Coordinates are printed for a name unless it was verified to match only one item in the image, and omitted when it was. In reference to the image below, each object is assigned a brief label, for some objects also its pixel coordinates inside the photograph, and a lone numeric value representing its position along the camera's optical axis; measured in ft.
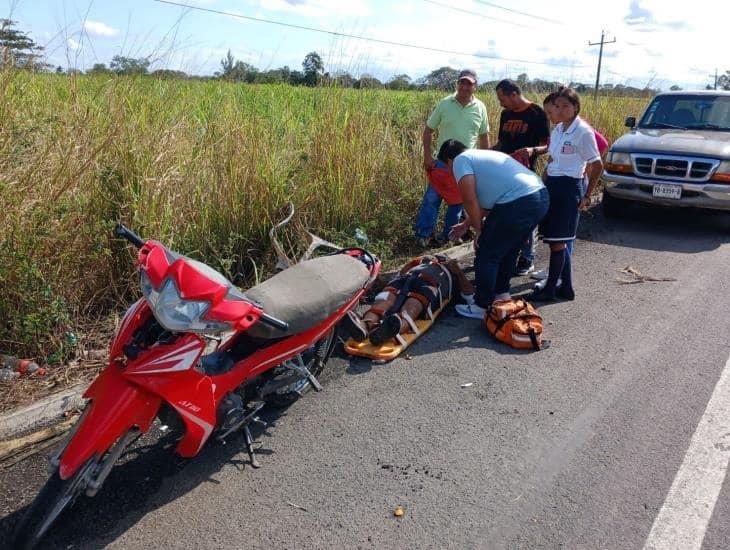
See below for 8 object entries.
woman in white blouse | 17.11
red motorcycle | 7.99
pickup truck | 24.94
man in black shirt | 19.67
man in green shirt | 21.33
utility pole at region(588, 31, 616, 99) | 112.40
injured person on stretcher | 14.01
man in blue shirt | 15.07
